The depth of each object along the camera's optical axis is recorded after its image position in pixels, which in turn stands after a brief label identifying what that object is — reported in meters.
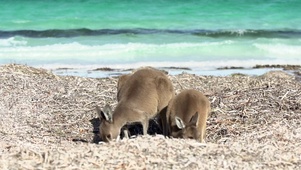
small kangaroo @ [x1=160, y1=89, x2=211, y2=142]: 12.59
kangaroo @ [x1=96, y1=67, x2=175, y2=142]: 13.19
